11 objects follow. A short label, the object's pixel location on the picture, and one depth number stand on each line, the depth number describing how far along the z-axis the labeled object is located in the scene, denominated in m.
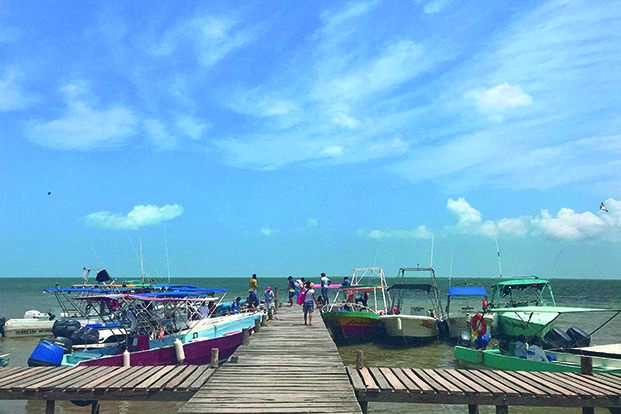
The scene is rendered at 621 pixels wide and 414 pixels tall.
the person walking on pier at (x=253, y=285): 28.23
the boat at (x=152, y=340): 15.34
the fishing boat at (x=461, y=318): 23.72
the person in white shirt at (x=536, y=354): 14.84
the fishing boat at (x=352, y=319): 23.55
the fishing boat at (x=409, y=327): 23.02
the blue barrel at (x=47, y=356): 15.12
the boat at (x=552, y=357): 13.92
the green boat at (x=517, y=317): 18.72
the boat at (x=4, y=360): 16.18
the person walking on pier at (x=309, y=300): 17.72
